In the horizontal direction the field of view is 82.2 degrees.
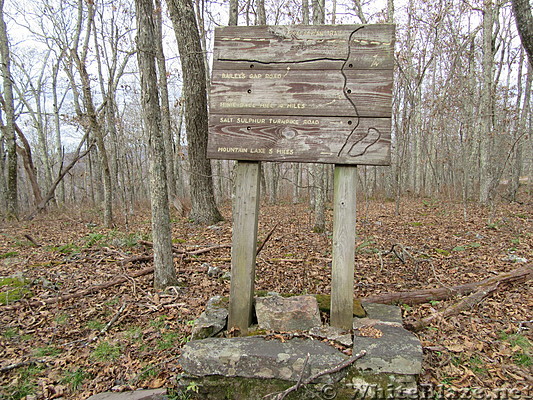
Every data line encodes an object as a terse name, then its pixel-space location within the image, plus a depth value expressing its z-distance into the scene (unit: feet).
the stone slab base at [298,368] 8.97
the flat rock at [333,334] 9.96
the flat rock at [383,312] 11.21
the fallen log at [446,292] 13.66
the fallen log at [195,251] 20.00
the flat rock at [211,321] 10.81
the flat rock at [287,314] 10.94
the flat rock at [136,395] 9.44
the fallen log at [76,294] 14.92
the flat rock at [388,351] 8.96
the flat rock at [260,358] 9.16
